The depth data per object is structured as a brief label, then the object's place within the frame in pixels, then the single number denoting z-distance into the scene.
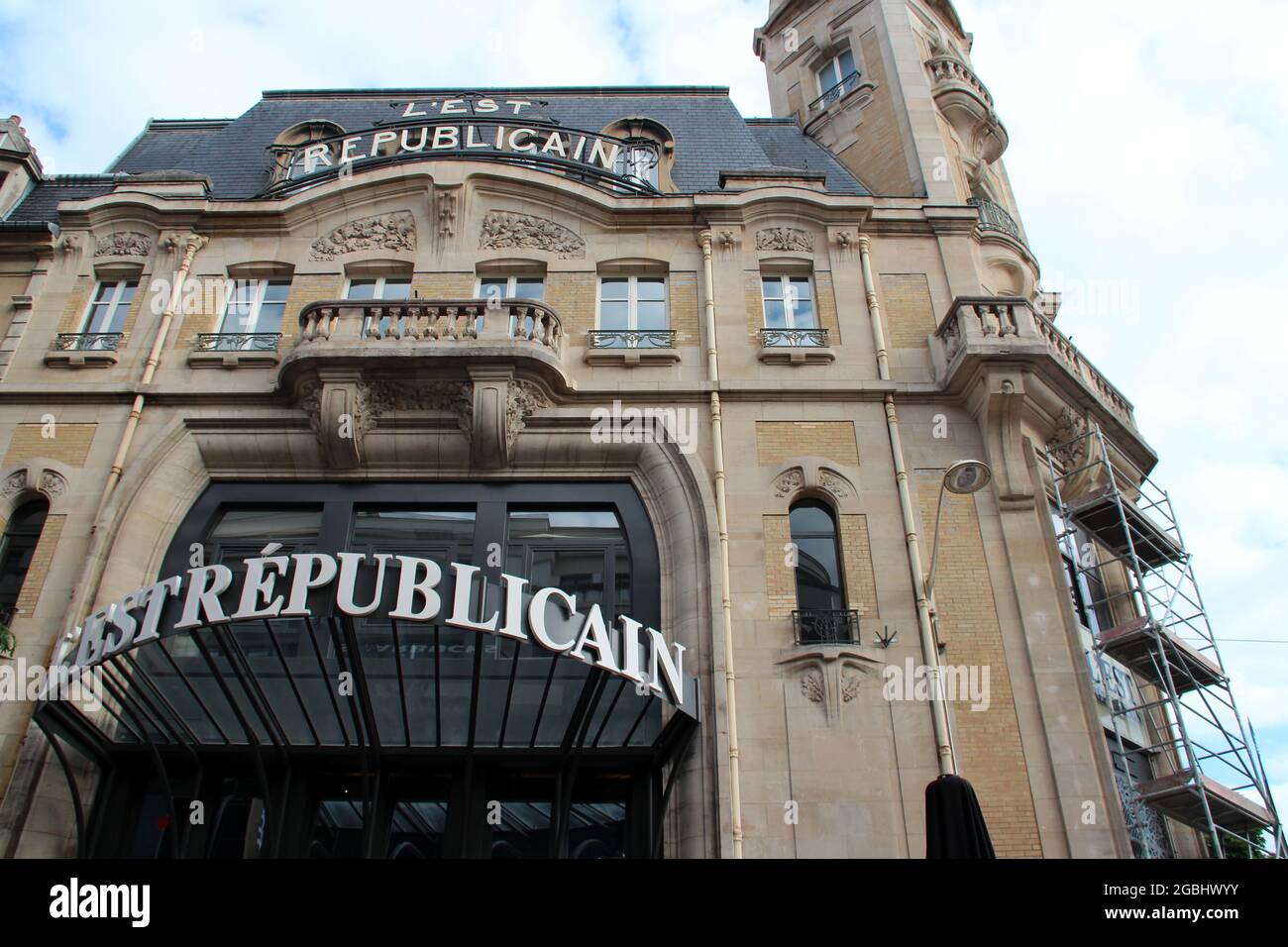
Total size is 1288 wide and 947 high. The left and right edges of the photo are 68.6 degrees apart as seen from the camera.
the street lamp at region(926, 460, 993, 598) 12.06
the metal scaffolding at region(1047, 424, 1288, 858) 13.28
